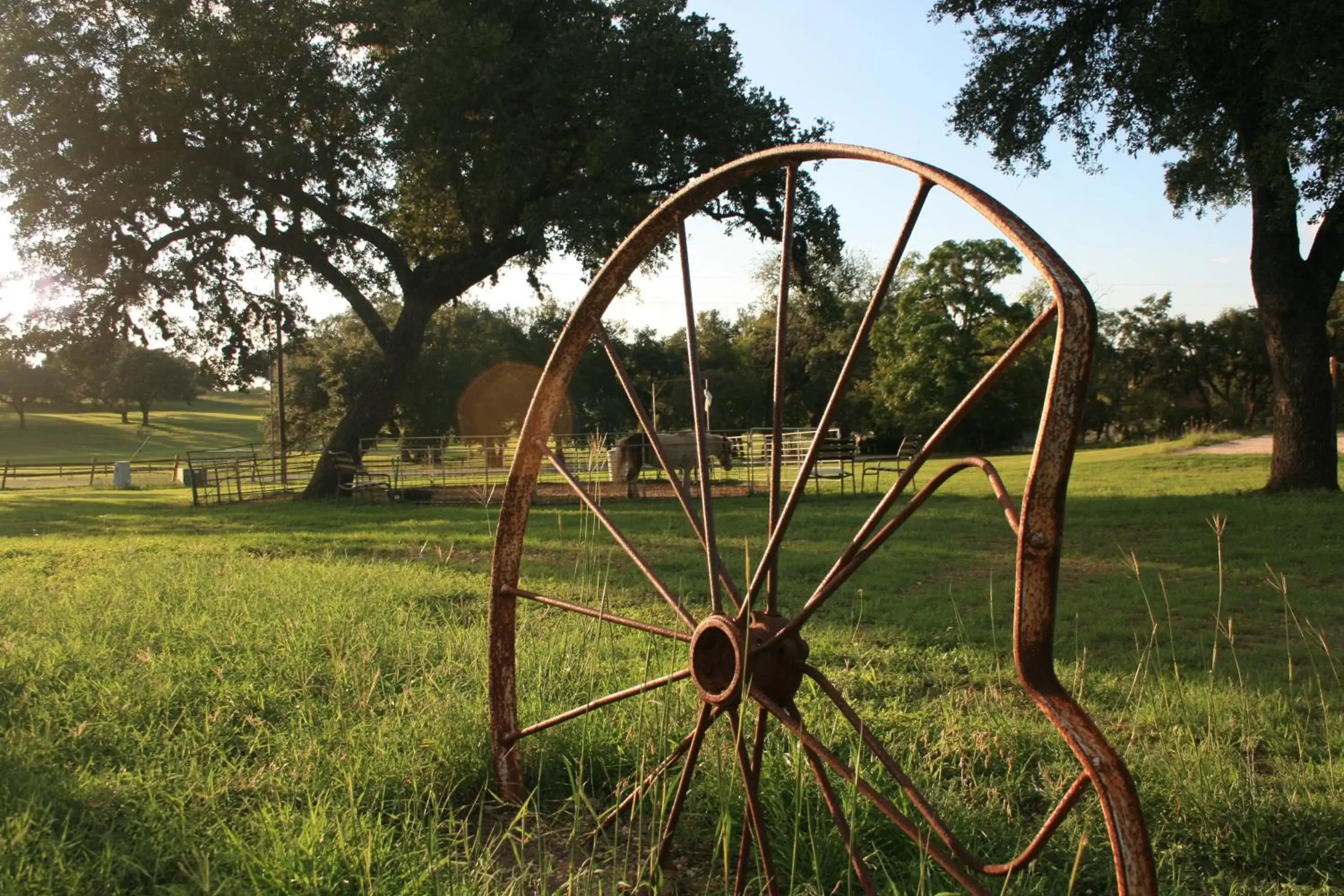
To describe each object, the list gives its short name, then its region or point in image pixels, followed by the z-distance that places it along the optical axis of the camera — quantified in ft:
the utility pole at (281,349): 64.34
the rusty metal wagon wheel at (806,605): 4.85
